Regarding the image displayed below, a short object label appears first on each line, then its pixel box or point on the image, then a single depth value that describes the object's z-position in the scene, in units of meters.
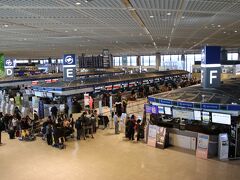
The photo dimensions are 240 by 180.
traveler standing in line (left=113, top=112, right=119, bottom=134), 11.13
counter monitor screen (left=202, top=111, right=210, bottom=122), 9.00
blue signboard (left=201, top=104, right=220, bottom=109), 8.72
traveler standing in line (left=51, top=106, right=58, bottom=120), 13.74
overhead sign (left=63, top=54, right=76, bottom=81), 16.18
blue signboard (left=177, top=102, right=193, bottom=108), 9.26
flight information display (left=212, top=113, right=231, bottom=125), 8.50
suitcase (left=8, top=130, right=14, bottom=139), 10.73
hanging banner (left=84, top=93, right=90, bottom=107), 14.73
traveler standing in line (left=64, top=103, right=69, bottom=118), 14.06
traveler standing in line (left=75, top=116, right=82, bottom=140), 10.25
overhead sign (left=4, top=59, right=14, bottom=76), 23.96
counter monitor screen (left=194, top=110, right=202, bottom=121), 9.20
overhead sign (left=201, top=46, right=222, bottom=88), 10.30
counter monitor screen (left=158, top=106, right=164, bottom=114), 10.21
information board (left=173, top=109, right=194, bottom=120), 9.41
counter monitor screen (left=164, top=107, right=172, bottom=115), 9.98
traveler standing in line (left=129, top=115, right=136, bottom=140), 10.05
